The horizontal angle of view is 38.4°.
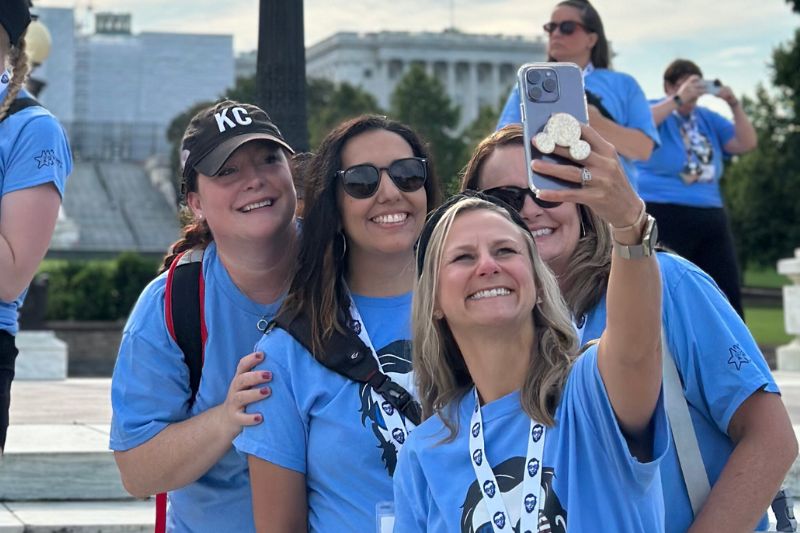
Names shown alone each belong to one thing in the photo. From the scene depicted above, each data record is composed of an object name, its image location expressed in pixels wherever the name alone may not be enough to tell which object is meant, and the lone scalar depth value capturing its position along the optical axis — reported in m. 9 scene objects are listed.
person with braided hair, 2.94
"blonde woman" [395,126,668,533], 2.01
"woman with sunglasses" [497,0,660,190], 4.84
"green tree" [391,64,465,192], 61.62
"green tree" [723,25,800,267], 35.06
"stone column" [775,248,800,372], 11.50
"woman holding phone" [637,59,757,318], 5.61
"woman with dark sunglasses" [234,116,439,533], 2.77
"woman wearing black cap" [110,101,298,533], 3.01
